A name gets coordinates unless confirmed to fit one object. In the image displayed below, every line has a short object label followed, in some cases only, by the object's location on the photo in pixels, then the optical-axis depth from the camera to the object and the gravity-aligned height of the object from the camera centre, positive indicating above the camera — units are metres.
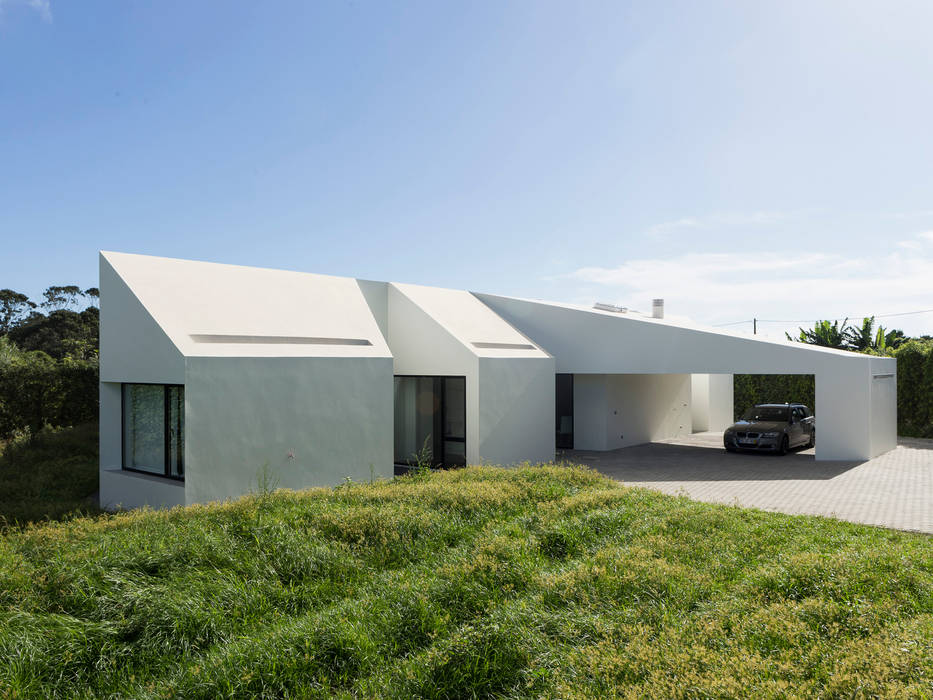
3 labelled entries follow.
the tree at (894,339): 27.98 +0.77
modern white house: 10.74 -0.49
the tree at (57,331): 42.68 +1.66
